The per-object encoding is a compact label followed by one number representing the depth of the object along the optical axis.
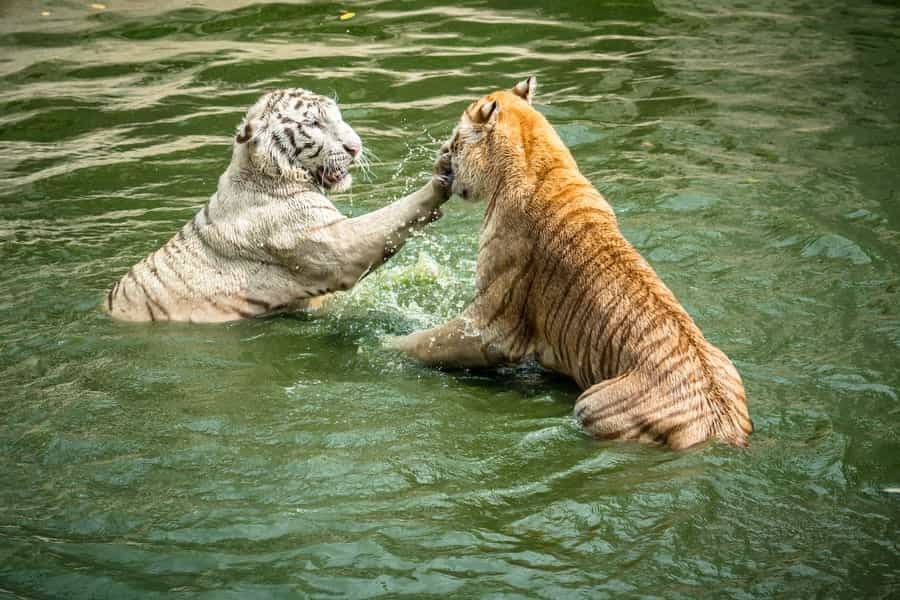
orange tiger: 8.64
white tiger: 12.23
